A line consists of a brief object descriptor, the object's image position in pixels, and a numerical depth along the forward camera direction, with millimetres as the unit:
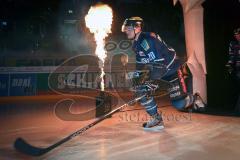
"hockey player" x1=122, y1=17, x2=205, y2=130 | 6250
